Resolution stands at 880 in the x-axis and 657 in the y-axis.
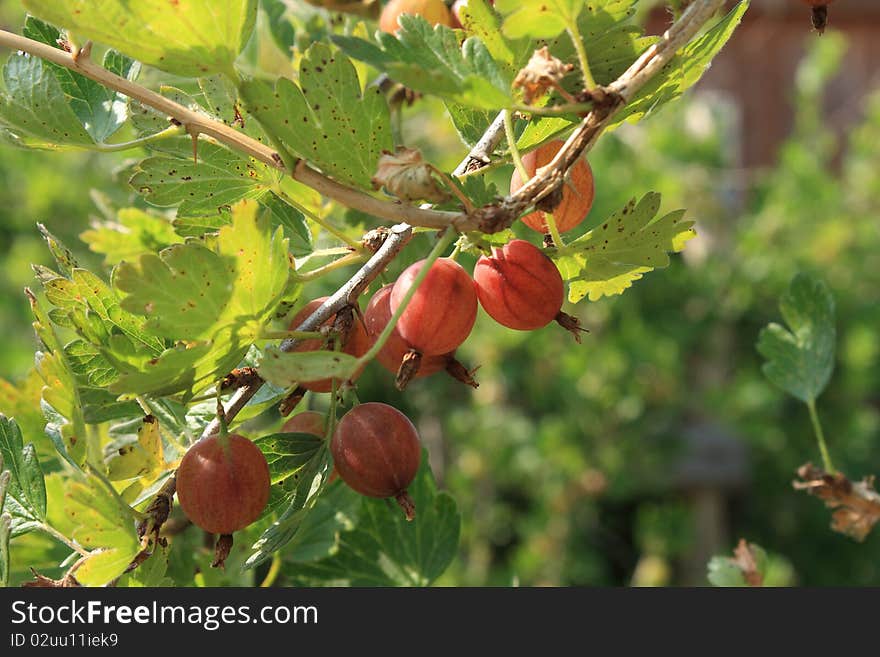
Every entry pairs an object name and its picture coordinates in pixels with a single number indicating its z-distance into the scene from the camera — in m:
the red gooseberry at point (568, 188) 0.44
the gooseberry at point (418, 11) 0.48
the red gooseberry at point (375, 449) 0.42
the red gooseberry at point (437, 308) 0.42
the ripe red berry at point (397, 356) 0.42
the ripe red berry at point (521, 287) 0.42
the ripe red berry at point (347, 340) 0.43
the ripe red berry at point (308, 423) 0.44
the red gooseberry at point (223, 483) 0.42
